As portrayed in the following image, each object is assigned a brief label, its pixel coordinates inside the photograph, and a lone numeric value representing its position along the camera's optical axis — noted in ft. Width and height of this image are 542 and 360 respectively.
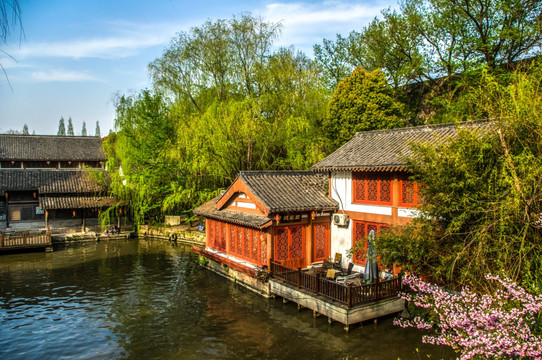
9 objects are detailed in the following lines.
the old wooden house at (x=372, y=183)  44.29
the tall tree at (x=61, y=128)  305.59
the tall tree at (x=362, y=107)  82.58
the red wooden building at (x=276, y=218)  49.46
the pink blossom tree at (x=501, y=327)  19.34
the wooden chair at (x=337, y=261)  49.92
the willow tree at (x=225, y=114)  82.99
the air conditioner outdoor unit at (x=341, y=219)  51.03
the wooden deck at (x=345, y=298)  38.06
